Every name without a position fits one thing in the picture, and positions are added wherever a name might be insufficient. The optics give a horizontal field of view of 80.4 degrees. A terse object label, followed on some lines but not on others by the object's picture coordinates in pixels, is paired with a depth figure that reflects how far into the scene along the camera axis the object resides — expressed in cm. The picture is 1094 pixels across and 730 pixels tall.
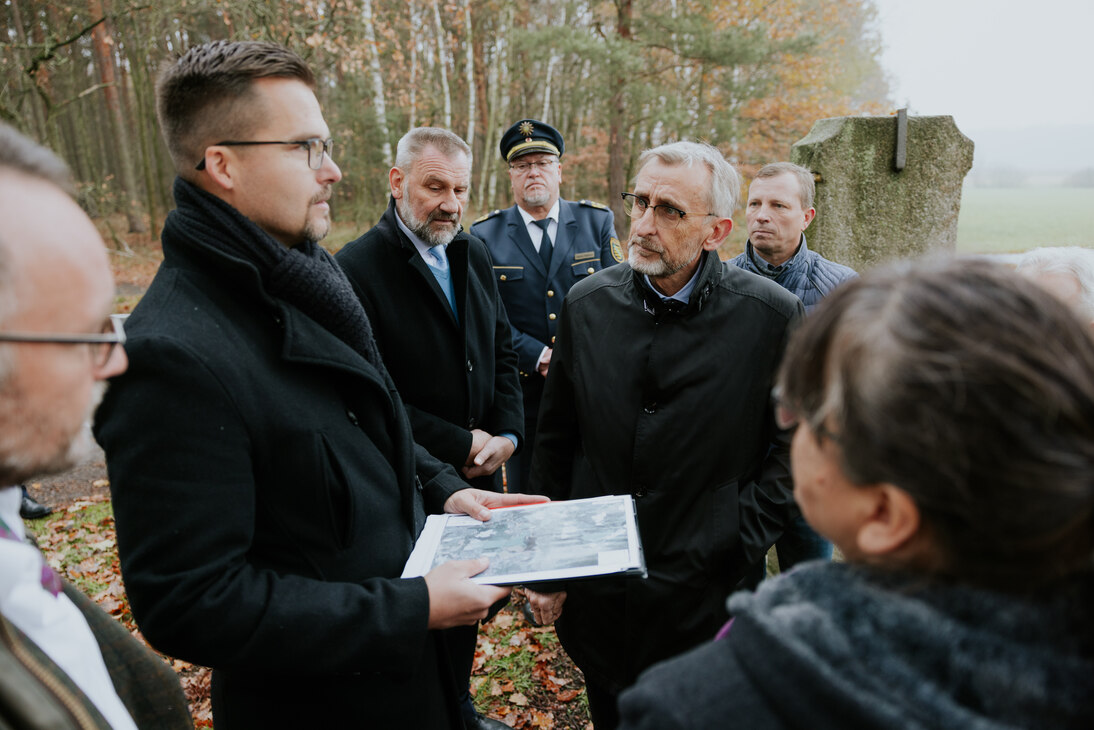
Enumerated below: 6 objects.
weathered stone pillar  439
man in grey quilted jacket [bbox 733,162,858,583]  360
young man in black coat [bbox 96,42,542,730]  133
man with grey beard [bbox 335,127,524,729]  302
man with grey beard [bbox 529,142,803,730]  227
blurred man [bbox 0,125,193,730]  96
